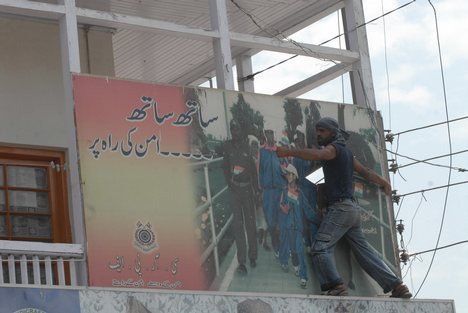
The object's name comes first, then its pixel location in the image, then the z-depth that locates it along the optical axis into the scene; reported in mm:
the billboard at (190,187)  10477
